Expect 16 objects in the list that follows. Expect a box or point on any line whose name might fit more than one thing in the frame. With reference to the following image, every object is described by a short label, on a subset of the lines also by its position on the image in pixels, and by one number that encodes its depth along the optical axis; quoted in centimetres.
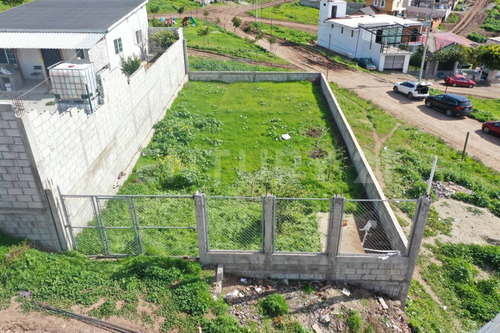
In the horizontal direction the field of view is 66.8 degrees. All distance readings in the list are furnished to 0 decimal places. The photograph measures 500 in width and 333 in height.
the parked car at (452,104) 2608
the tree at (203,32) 4081
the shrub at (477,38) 5878
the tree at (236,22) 4803
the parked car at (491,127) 2330
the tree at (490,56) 3591
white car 2947
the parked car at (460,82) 3509
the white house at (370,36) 3881
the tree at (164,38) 2975
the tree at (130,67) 2395
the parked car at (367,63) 3866
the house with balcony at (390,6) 6023
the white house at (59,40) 2366
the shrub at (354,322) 946
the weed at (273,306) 967
